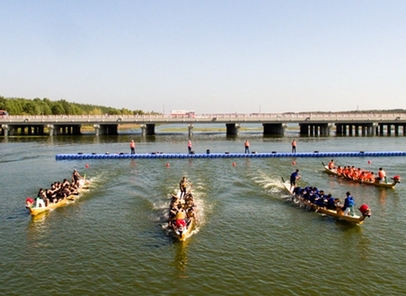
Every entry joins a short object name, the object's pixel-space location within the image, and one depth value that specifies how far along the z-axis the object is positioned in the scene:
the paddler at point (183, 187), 27.08
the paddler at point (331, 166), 39.55
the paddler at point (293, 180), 30.33
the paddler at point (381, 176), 31.94
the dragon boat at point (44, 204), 23.78
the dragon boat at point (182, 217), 19.28
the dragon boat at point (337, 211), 21.22
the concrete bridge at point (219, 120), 94.38
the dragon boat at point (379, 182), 31.27
